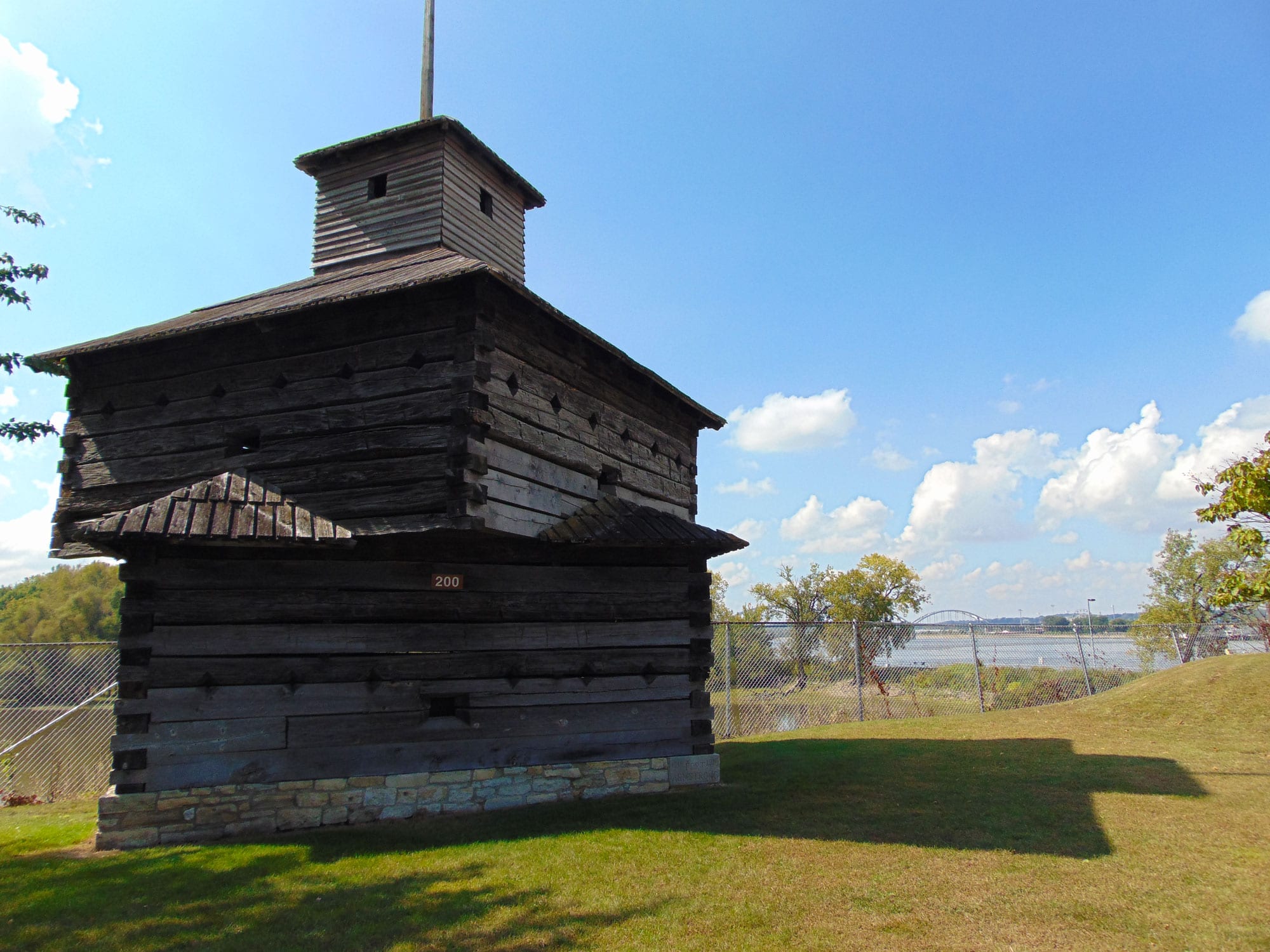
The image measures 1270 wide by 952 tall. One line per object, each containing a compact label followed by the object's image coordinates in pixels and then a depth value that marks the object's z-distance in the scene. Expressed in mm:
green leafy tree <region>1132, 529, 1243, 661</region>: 39125
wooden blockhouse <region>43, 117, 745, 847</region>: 8375
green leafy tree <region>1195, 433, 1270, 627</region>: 10609
